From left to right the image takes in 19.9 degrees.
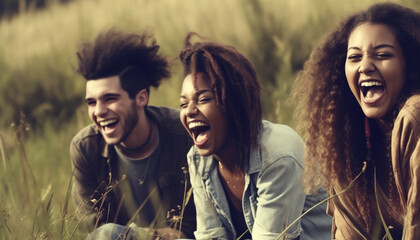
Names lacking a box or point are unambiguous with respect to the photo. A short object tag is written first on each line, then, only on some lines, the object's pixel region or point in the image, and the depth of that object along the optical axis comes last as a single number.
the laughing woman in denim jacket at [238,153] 5.16
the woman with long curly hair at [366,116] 4.17
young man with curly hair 6.32
